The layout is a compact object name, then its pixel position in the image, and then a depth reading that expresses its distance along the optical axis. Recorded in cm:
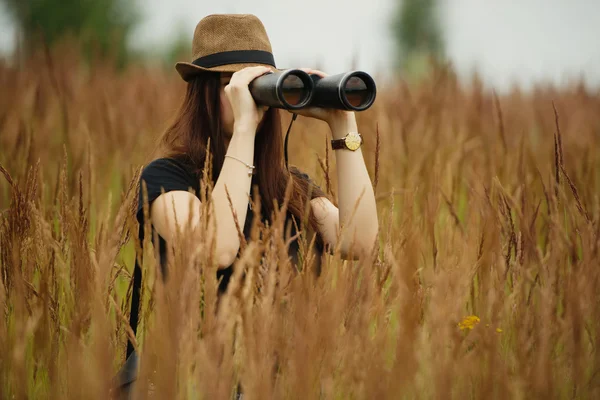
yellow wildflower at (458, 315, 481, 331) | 557
